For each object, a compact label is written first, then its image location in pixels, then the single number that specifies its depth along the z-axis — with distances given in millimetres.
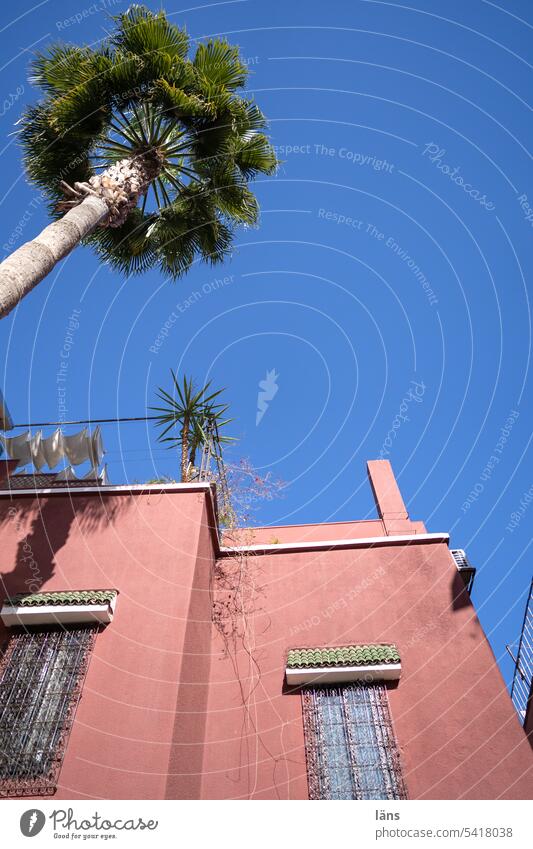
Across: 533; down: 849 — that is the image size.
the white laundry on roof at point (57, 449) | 11102
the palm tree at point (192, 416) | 11621
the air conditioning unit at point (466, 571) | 8952
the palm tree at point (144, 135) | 7320
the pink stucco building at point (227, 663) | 5934
